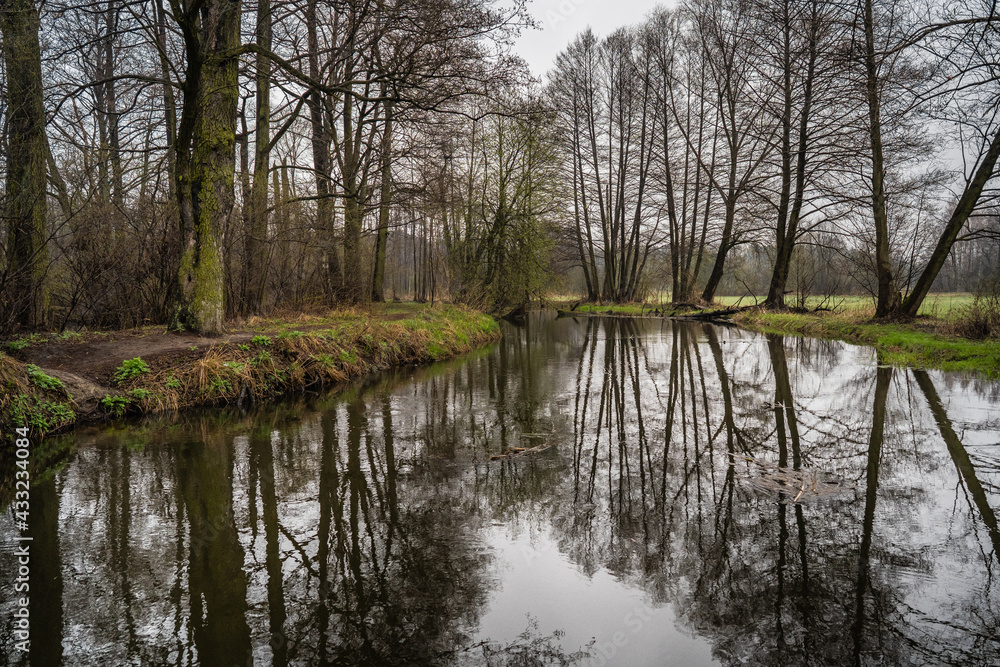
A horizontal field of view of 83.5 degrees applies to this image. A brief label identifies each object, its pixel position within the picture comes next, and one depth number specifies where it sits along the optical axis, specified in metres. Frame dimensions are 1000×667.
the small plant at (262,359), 7.40
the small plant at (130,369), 6.21
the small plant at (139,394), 6.10
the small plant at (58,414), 5.30
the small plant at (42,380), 5.30
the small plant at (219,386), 6.74
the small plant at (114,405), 5.86
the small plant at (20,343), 6.07
